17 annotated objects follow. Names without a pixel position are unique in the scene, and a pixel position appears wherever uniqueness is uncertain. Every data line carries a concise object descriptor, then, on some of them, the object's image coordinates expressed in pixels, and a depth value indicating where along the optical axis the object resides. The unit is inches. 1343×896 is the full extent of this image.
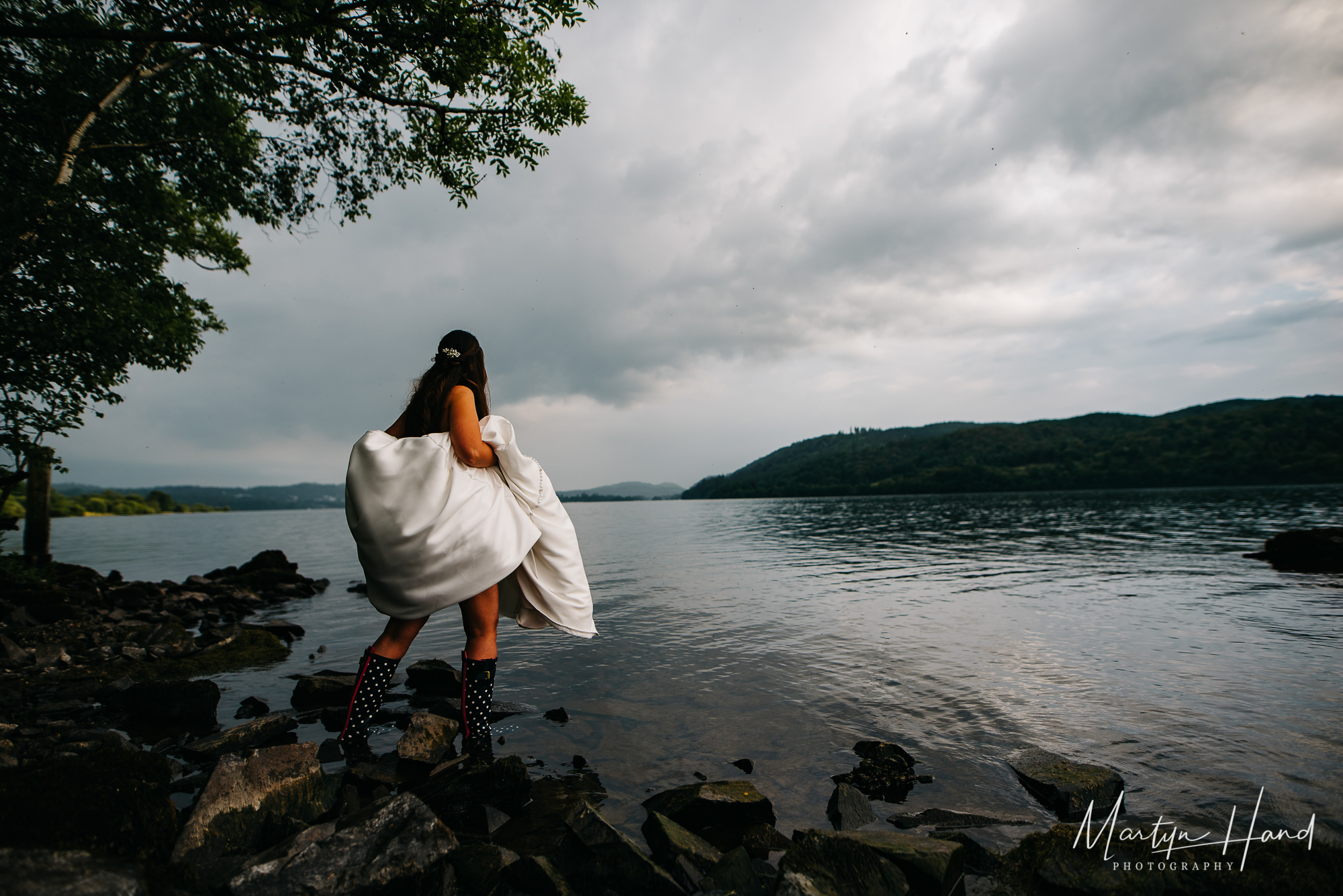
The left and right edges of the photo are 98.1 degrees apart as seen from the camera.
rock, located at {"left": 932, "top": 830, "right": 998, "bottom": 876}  128.8
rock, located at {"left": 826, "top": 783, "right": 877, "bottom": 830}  152.6
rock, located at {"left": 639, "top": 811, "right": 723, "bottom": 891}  122.1
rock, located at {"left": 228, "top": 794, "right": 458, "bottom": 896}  102.6
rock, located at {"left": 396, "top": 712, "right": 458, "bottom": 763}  171.8
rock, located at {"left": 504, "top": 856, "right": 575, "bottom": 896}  108.8
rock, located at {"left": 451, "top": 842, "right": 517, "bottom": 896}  114.8
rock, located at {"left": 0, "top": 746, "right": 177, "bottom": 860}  95.9
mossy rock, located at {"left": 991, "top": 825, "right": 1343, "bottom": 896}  108.0
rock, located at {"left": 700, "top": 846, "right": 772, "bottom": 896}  112.8
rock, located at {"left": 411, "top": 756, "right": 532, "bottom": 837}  147.4
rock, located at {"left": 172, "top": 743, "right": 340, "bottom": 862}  122.2
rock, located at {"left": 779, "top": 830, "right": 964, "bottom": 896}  113.0
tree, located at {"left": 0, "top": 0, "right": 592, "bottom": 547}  337.4
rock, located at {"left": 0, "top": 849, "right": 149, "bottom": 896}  75.3
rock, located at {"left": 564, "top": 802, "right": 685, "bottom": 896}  114.0
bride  171.9
